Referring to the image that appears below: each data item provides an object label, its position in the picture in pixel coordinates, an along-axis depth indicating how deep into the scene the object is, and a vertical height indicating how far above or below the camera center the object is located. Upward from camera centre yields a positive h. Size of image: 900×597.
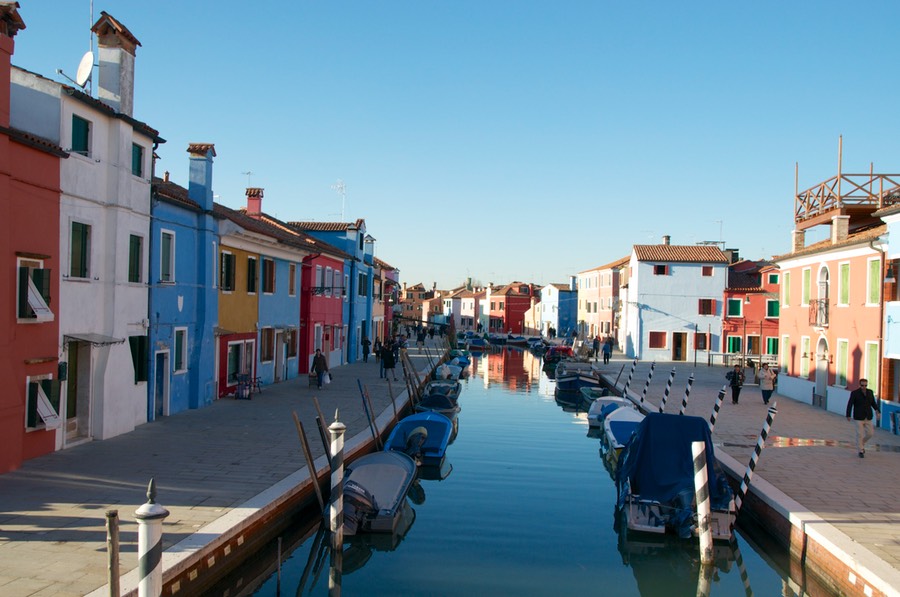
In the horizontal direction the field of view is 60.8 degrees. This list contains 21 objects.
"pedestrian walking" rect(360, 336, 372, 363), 43.16 -2.21
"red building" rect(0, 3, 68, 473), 12.56 +0.22
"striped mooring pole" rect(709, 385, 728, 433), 18.12 -2.22
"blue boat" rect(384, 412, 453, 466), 17.69 -3.06
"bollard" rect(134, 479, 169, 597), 6.56 -2.09
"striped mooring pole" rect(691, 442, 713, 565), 11.26 -2.88
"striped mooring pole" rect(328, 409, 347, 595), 11.13 -2.84
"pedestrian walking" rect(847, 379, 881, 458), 15.90 -1.93
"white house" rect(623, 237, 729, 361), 52.72 +0.89
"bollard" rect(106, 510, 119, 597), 6.50 -2.17
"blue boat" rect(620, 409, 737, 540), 12.22 -2.75
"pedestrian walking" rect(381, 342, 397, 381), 31.48 -2.11
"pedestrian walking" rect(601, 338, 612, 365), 46.34 -2.25
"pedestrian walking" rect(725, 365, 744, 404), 26.67 -2.34
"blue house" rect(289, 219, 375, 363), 41.56 +2.24
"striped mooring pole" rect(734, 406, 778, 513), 12.85 -2.46
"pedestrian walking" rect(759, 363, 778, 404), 26.13 -2.25
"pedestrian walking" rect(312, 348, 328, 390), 26.72 -2.09
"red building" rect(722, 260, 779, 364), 49.94 -0.04
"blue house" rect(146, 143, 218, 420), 18.50 +0.26
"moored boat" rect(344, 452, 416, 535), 12.18 -3.04
